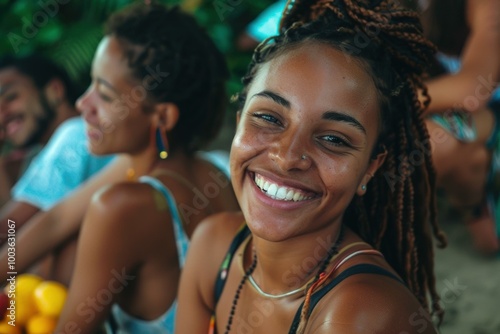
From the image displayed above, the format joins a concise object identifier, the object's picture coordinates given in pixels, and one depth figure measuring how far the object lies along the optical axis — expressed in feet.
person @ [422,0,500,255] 9.70
